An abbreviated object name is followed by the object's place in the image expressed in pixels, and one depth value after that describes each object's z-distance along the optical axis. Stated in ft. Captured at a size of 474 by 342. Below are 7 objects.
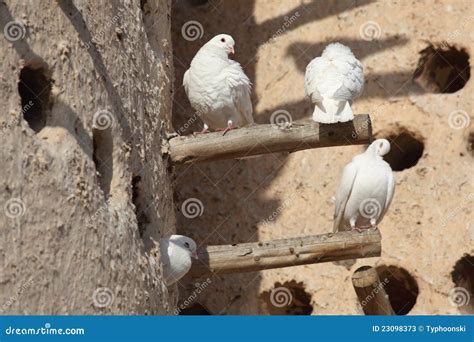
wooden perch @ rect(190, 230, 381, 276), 33.76
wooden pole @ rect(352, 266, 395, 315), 33.94
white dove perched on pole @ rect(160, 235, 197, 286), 32.32
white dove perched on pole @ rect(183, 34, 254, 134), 35.68
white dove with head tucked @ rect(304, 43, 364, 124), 33.45
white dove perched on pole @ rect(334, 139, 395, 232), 35.91
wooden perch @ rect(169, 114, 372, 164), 33.42
